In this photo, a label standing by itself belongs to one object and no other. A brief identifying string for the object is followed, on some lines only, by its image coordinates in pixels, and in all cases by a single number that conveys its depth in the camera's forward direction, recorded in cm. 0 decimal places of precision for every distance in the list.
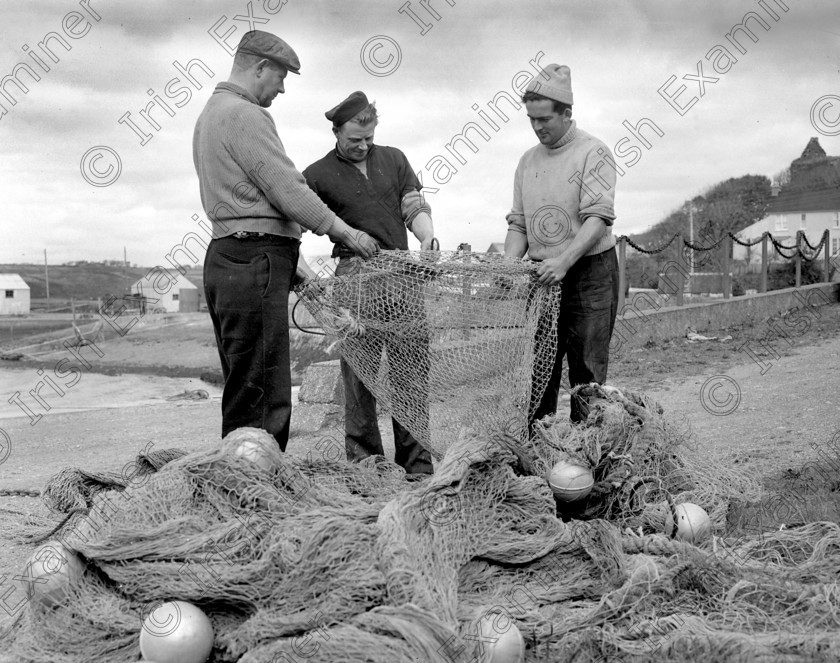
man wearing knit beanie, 452
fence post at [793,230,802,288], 2033
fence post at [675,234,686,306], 1375
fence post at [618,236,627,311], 1212
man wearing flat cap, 408
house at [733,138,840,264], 5734
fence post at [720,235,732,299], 1589
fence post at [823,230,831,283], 2172
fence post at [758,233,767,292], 1767
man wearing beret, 443
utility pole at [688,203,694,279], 5988
